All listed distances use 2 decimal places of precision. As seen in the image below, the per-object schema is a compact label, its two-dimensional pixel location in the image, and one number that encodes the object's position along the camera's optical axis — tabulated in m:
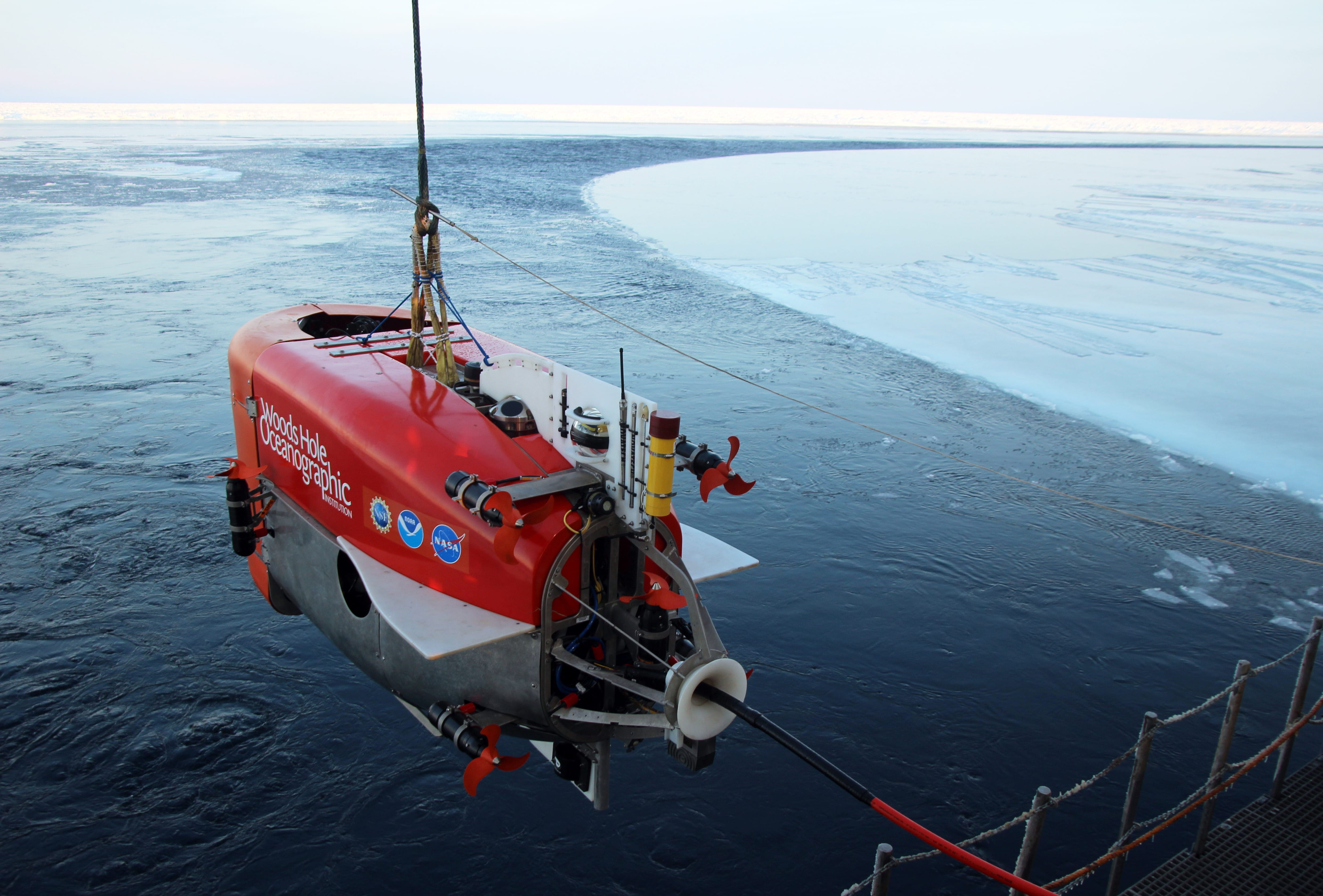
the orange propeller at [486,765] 4.55
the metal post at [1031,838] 3.56
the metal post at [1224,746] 4.32
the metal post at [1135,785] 4.03
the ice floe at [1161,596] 7.53
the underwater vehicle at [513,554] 4.41
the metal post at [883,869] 3.15
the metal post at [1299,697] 4.71
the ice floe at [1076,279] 11.85
